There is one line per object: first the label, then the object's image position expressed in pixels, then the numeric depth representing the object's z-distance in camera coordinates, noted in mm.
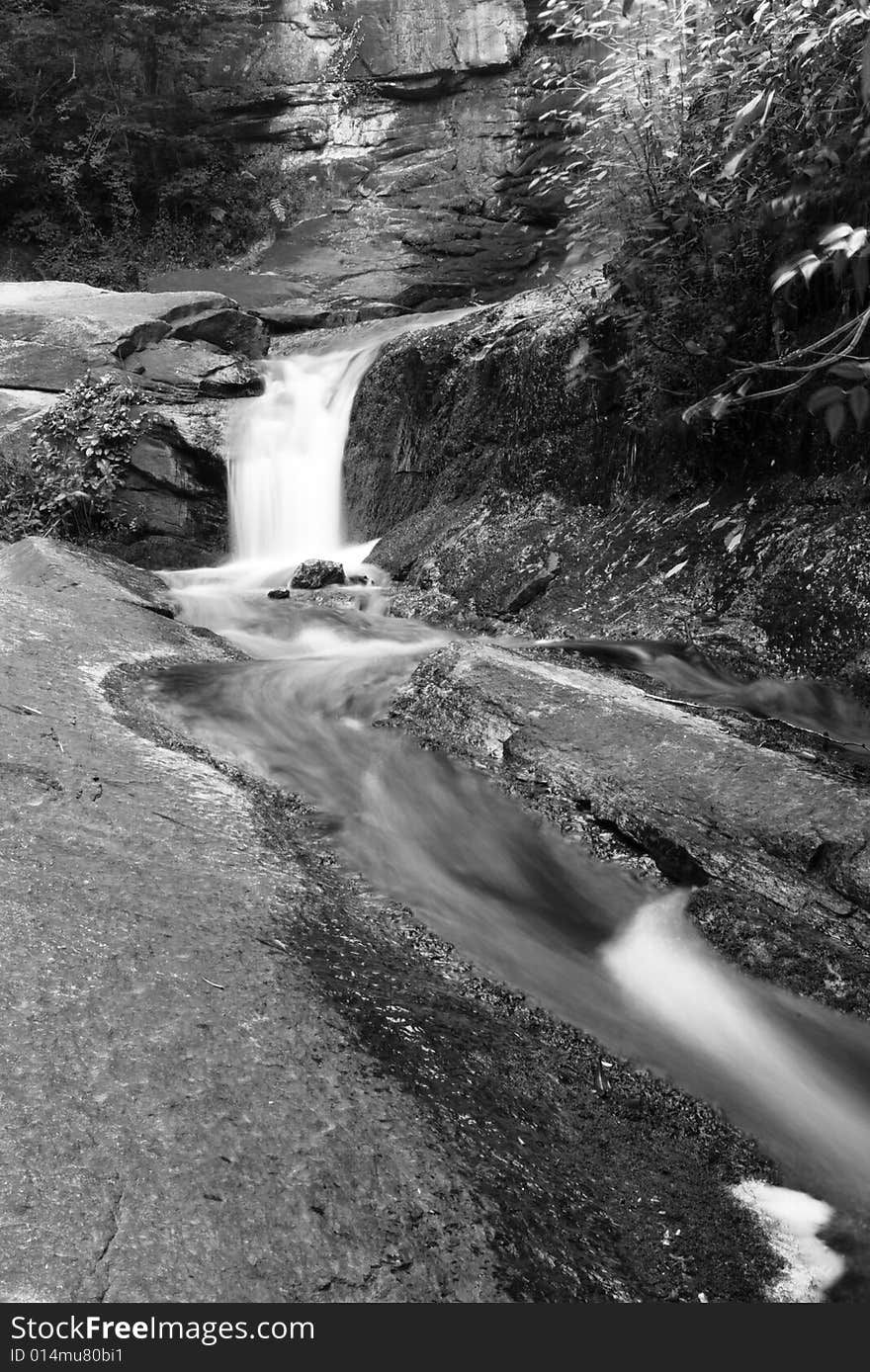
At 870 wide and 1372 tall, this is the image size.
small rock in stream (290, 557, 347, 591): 6879
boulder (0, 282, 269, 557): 8406
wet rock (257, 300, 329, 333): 13703
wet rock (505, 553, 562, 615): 5812
